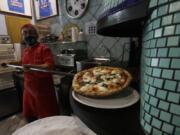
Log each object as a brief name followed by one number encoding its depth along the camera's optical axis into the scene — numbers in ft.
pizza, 1.66
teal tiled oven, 0.68
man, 5.46
